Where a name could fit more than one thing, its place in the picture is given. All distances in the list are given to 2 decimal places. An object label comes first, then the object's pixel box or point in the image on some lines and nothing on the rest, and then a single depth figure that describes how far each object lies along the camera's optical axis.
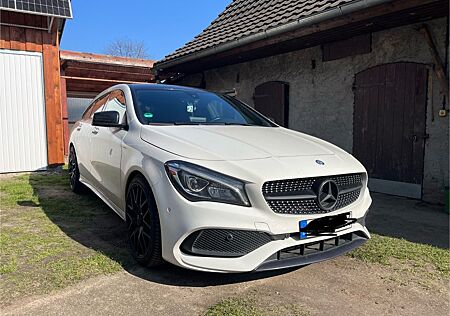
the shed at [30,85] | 7.28
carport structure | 11.09
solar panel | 6.98
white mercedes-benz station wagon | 2.21
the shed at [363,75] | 4.98
